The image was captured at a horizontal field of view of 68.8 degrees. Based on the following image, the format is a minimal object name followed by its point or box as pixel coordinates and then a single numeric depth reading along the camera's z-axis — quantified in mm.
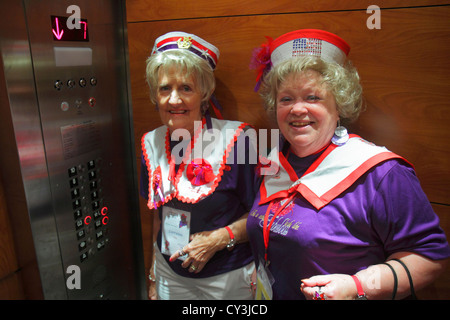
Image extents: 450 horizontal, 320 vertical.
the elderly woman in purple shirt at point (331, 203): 949
